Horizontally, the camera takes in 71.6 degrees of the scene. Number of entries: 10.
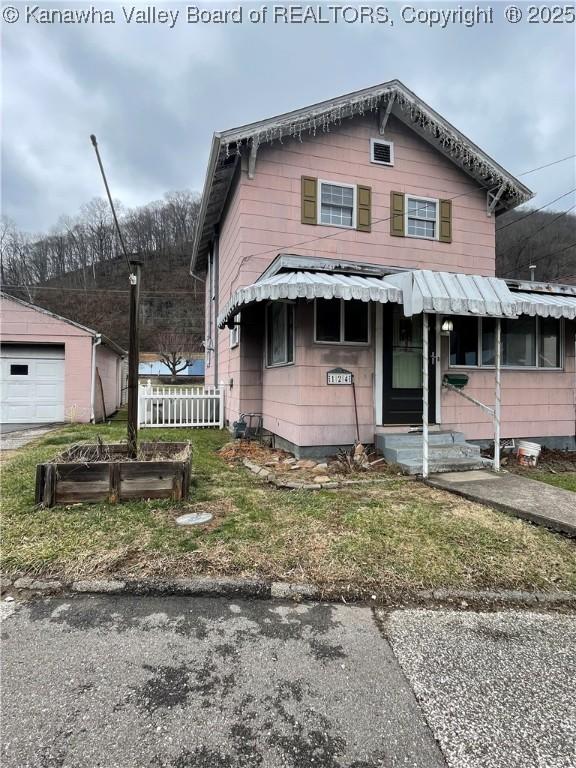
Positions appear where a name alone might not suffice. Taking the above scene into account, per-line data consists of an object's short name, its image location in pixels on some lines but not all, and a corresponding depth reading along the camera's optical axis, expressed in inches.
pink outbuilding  479.8
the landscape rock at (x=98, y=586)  109.7
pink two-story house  255.0
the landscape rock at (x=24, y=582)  110.3
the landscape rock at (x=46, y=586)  109.3
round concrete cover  154.3
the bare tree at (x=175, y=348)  1688.0
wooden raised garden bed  167.5
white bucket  268.7
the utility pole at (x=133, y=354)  188.1
